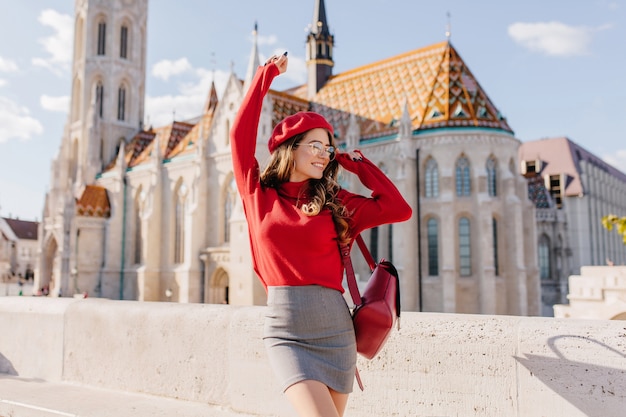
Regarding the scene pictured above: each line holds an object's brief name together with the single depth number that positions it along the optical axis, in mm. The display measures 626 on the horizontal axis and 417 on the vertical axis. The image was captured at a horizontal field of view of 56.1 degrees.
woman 2326
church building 27844
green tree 13182
